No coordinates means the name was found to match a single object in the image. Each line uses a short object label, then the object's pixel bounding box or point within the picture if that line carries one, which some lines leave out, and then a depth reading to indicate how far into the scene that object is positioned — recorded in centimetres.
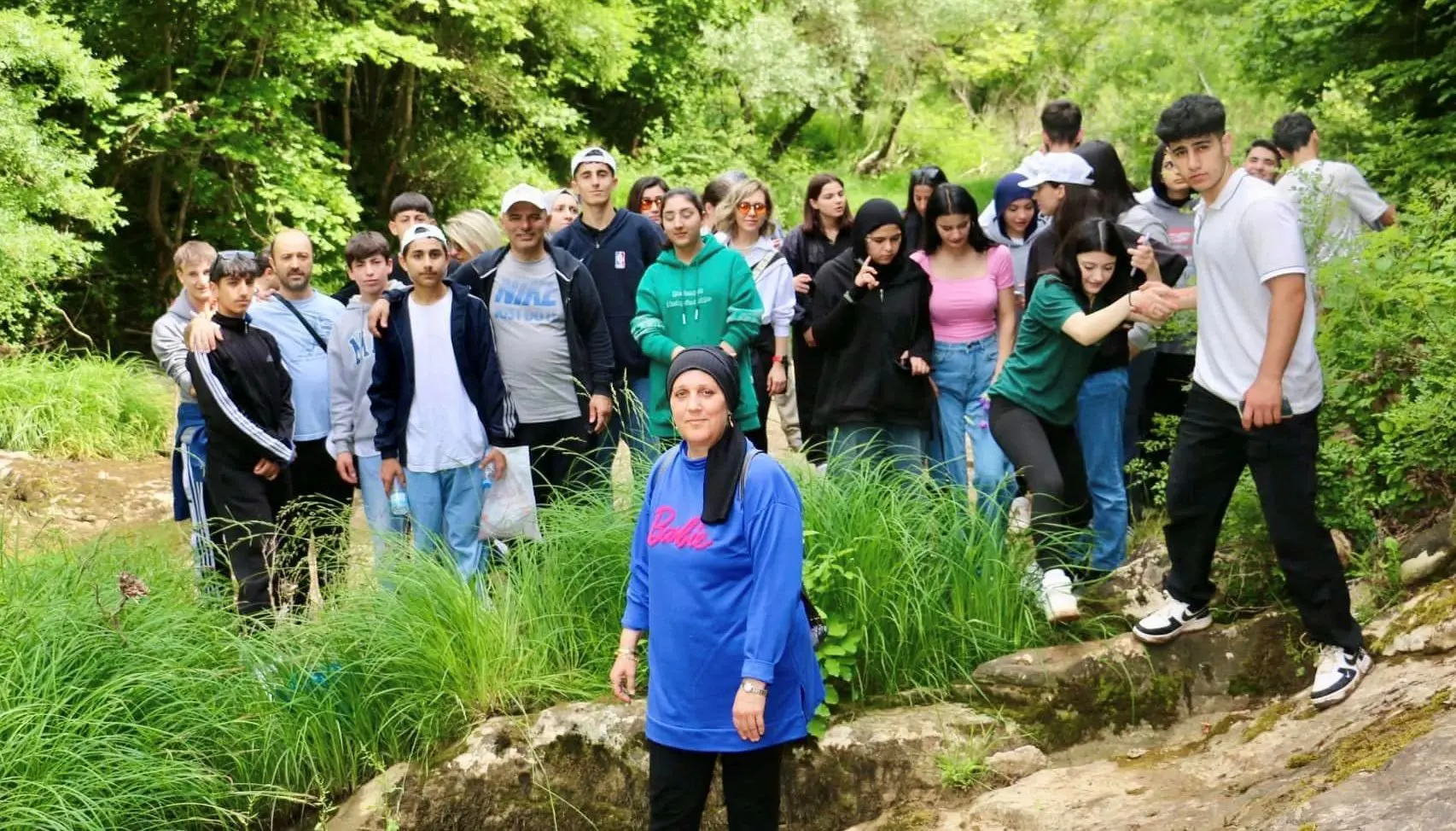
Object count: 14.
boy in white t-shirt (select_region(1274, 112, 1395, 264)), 539
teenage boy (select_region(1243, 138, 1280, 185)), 745
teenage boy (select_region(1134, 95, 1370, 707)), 410
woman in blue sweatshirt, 369
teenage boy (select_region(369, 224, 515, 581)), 609
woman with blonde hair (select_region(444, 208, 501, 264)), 734
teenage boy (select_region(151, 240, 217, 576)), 651
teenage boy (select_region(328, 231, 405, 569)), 643
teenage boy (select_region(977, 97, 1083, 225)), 715
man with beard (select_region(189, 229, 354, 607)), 664
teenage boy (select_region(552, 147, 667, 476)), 725
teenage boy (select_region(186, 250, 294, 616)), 617
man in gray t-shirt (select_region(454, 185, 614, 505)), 650
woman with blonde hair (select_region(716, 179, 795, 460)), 745
